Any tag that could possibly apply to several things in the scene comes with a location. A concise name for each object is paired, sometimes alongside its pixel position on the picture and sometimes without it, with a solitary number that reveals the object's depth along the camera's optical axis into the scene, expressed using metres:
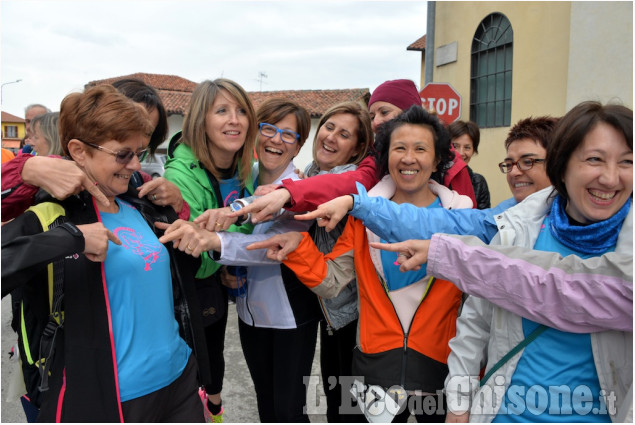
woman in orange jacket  2.14
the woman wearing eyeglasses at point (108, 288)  1.68
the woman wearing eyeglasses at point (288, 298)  2.51
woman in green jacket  2.55
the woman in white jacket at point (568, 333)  1.53
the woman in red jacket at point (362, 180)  2.14
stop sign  6.79
